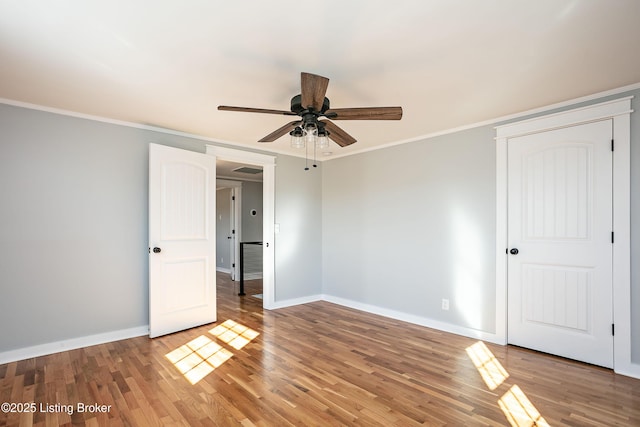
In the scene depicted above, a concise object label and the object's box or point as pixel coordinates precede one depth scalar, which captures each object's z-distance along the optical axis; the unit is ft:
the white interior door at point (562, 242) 9.16
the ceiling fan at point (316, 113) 6.43
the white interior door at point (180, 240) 11.75
